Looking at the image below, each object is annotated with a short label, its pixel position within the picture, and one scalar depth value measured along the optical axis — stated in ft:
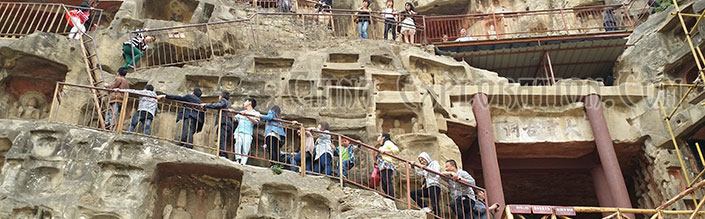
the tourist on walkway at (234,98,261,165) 33.17
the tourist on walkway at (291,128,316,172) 33.08
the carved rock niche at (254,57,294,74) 47.55
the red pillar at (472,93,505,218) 42.83
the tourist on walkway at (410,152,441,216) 32.22
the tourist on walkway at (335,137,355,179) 33.60
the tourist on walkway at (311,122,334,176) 32.96
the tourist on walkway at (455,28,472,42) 60.40
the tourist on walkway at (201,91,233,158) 32.86
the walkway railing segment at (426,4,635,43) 61.62
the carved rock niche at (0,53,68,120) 45.11
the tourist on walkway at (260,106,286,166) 33.78
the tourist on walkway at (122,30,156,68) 45.96
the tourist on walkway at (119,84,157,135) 33.39
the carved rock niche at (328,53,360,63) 48.93
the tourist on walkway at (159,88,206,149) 33.63
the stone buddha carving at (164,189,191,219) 32.17
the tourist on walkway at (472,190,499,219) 32.07
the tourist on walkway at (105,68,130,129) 33.91
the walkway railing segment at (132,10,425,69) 48.47
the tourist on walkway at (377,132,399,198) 32.53
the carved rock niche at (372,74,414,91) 46.88
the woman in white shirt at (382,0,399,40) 57.26
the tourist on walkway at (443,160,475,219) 31.99
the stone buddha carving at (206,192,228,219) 32.78
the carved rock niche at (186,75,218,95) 44.32
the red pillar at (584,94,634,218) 44.19
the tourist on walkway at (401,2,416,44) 58.22
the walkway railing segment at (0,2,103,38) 59.88
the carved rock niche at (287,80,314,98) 44.16
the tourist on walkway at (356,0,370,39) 55.41
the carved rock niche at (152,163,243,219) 31.99
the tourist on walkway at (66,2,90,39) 47.34
